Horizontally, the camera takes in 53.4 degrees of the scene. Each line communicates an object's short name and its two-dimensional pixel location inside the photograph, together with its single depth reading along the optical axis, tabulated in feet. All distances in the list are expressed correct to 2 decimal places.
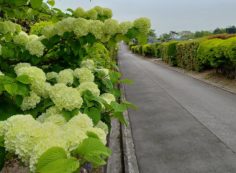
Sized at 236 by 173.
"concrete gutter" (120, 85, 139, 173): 13.65
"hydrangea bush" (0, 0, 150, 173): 2.87
